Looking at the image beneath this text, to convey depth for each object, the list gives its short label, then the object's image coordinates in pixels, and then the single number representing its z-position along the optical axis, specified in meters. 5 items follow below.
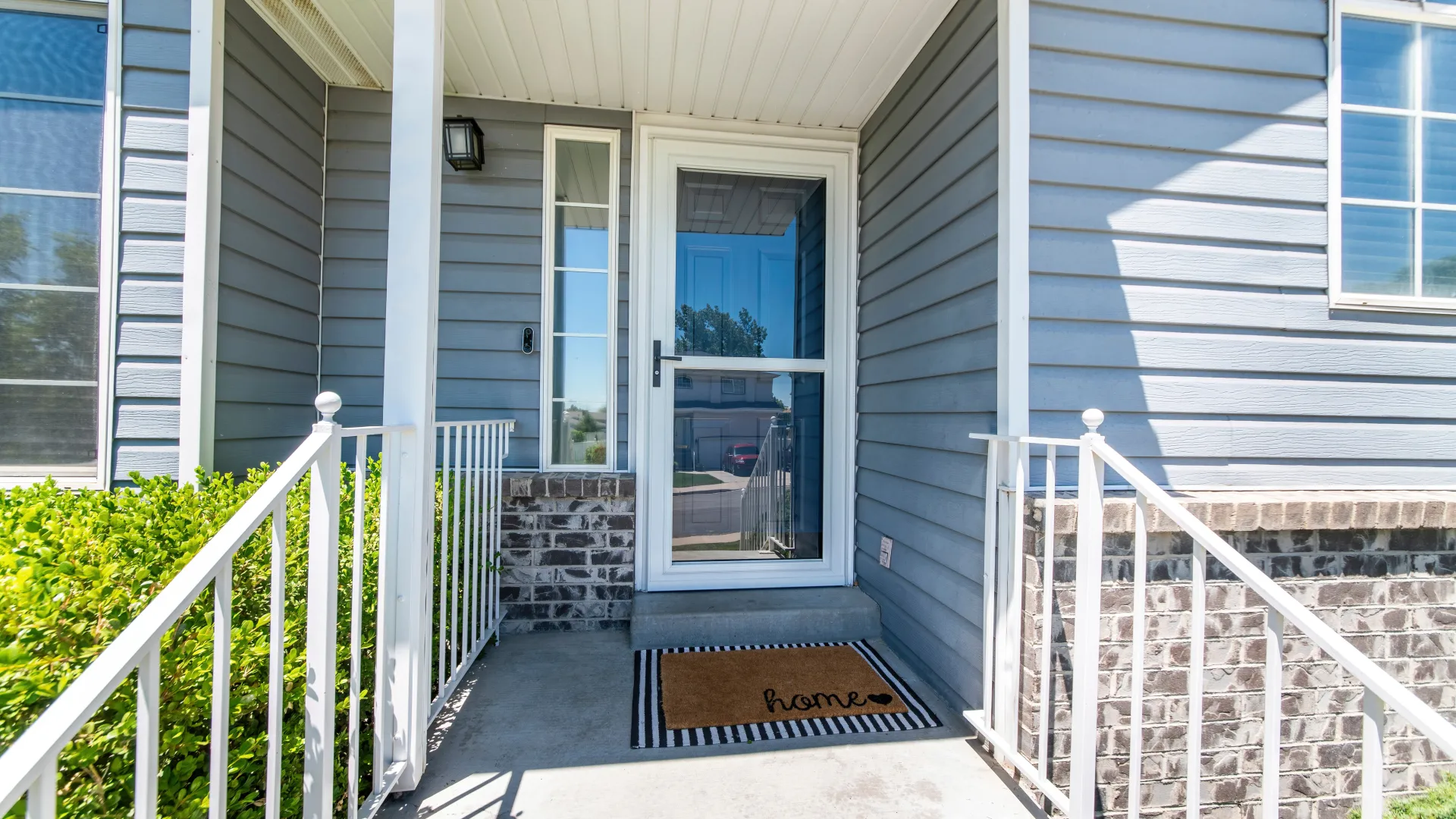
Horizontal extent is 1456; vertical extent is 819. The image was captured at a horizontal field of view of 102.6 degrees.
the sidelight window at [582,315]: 2.79
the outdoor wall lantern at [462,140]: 2.59
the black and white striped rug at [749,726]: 1.84
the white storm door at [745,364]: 2.84
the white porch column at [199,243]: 1.99
